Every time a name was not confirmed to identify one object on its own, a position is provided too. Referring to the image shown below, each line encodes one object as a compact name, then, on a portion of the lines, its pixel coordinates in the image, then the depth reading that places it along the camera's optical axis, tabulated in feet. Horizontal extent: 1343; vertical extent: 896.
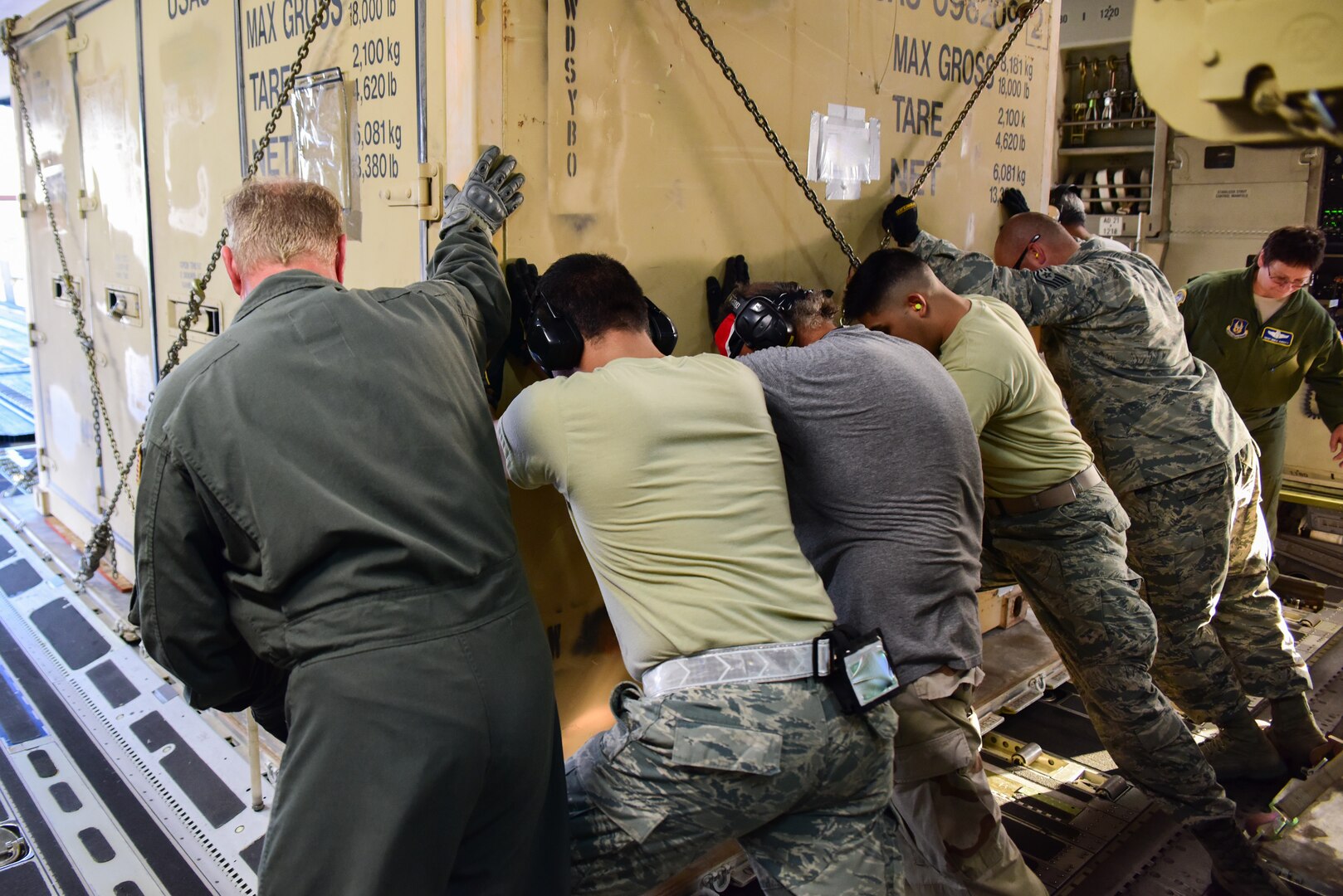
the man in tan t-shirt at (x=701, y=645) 6.53
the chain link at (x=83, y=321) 9.14
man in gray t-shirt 7.61
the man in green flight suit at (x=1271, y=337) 16.81
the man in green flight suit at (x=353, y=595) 5.91
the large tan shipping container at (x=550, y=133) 8.77
